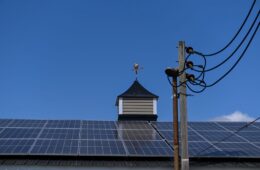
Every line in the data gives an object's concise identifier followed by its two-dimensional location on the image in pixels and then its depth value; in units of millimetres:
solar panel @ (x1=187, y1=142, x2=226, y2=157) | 15295
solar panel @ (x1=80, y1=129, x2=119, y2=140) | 16891
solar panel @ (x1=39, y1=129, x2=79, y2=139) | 16703
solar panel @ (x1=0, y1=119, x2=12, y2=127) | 18367
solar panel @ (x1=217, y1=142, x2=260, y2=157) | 15562
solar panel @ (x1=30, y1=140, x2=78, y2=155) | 14938
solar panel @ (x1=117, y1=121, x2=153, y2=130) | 18875
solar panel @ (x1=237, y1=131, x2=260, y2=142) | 17344
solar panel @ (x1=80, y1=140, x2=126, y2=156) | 15094
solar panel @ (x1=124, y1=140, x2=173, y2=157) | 15172
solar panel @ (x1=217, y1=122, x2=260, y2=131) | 18962
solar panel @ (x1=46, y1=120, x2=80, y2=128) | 18500
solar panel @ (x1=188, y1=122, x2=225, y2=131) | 18797
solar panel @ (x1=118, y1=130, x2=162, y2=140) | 16984
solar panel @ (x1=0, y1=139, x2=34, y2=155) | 14953
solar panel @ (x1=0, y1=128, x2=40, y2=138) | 16641
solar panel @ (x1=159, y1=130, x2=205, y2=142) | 16984
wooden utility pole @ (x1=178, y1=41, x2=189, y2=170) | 12555
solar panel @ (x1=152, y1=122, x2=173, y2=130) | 18672
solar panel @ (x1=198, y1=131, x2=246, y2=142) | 17197
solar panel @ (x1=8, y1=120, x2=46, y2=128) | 18453
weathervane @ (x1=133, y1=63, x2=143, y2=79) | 25816
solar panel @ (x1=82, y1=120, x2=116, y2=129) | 18656
